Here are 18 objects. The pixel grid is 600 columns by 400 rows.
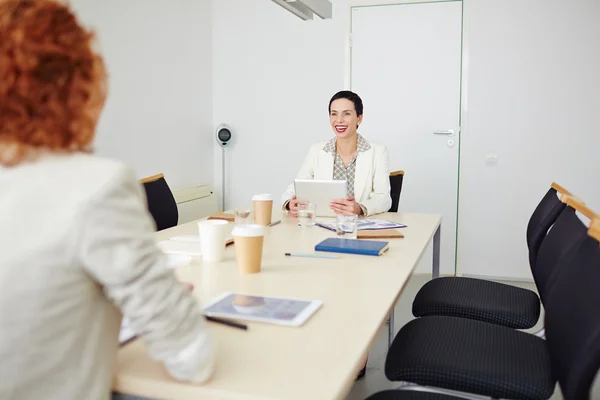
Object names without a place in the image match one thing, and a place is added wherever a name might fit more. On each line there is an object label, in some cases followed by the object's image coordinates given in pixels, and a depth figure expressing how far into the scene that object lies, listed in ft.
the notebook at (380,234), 7.60
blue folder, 6.41
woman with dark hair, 10.76
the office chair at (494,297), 7.11
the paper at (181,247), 6.33
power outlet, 15.44
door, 15.56
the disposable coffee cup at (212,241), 5.97
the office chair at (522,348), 4.09
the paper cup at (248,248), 5.41
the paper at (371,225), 8.30
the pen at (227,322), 3.87
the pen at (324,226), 8.22
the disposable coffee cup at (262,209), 8.49
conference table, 3.09
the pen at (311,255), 6.27
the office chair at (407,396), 4.79
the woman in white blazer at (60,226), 2.64
